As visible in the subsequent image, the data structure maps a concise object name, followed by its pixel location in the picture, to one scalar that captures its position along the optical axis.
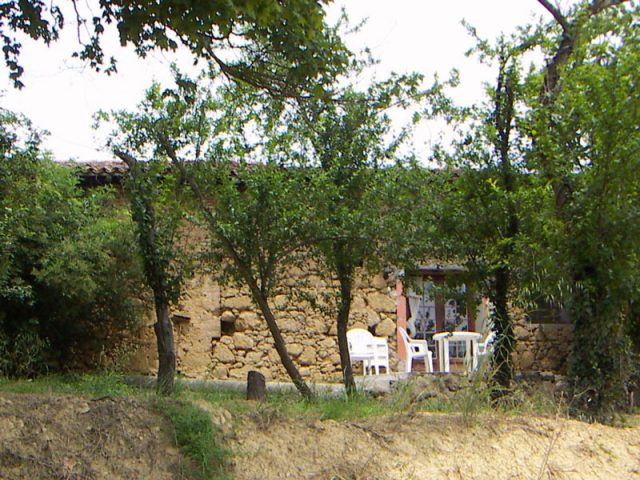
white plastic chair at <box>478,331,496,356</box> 12.13
